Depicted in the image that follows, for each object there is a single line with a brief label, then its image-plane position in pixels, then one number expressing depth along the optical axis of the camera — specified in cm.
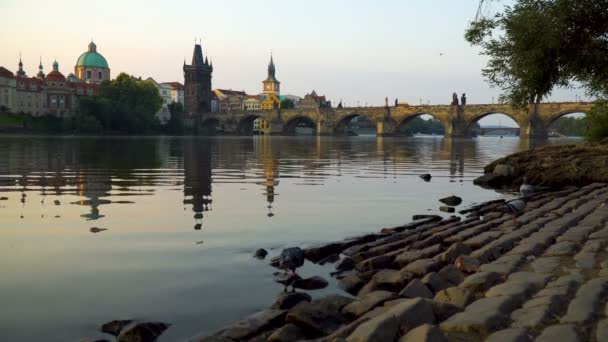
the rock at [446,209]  1152
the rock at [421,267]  564
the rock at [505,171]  1708
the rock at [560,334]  344
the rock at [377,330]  348
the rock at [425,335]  334
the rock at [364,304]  461
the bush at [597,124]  2398
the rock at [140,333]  434
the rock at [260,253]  715
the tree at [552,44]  1358
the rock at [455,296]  445
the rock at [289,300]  504
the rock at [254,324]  429
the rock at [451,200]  1260
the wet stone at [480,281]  481
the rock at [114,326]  453
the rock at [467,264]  564
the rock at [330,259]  690
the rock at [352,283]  567
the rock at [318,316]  432
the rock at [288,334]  413
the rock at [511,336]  343
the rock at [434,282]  504
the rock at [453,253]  611
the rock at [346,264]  650
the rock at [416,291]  477
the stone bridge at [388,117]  9025
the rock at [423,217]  1008
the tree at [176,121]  10973
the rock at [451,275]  528
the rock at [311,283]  577
